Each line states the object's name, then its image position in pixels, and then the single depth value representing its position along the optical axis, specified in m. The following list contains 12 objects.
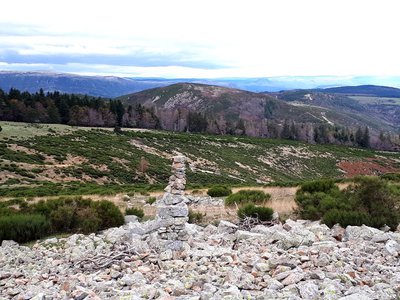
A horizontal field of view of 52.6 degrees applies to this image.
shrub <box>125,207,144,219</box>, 17.09
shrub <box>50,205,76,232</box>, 15.16
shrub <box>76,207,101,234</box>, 14.73
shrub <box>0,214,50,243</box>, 13.99
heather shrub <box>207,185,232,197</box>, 24.33
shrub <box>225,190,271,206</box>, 18.52
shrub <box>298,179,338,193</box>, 20.21
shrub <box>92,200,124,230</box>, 15.38
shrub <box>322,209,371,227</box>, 12.99
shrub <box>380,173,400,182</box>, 28.80
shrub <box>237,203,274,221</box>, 14.81
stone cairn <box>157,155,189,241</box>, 11.02
